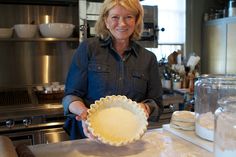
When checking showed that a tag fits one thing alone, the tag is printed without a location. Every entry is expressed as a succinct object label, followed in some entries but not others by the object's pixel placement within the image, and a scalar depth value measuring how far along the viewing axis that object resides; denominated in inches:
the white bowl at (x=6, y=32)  88.1
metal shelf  88.8
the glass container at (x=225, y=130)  33.2
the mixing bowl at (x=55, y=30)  91.4
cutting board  43.0
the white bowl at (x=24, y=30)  90.4
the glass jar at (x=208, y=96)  45.8
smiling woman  50.9
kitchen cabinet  119.1
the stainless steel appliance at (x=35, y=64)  80.4
